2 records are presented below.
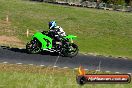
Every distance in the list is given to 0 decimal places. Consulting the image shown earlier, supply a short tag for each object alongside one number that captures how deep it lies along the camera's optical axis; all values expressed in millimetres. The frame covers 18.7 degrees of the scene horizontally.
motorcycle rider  27391
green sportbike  27766
